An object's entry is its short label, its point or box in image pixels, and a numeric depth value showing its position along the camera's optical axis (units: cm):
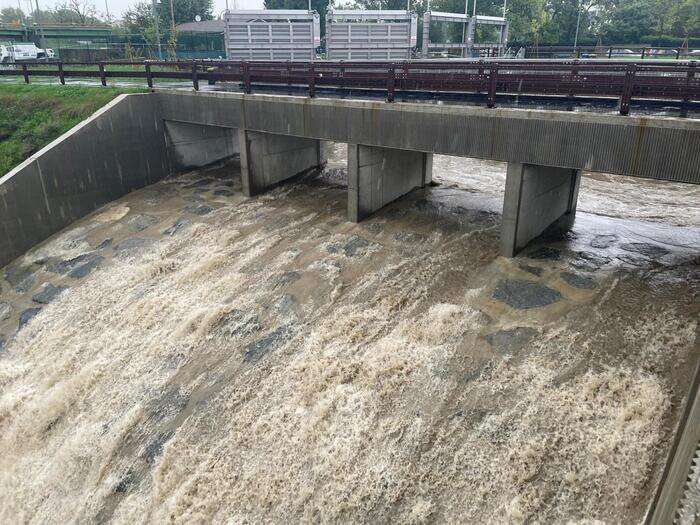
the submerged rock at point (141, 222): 1686
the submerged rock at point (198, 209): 1713
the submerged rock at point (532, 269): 1107
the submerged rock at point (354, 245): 1323
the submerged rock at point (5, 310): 1407
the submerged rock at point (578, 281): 1048
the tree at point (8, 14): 10935
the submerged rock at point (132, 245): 1559
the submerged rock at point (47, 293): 1415
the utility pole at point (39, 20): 4356
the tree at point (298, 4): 5964
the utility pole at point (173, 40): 4292
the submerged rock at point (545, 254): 1162
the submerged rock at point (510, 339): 921
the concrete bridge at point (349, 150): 976
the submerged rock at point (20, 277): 1512
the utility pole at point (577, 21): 4216
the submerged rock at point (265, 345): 1055
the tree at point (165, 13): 5575
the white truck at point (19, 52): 4181
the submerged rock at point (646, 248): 1178
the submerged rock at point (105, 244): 1612
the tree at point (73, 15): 8017
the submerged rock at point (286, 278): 1247
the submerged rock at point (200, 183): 1941
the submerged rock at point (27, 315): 1348
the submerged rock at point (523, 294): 1017
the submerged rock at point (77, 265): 1502
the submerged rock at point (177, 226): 1621
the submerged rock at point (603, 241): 1226
